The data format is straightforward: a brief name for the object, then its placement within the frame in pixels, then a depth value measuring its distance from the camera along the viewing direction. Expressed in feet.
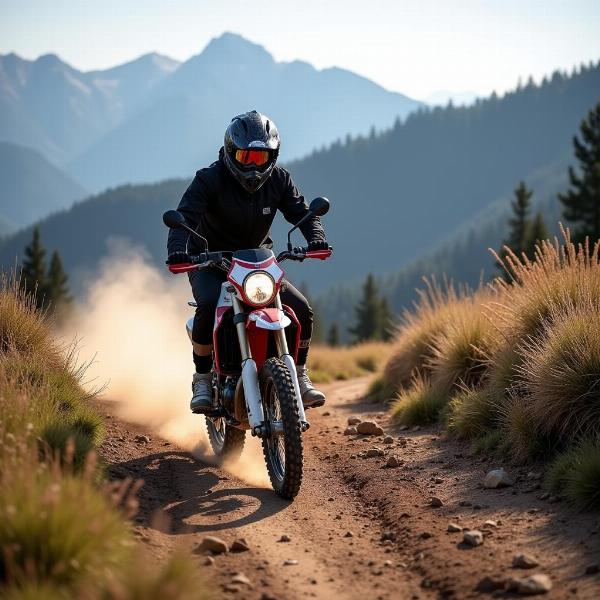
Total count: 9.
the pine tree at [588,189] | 135.95
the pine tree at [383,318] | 259.21
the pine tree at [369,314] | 263.08
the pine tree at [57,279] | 217.56
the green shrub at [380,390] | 40.91
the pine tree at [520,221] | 177.27
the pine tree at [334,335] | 285.10
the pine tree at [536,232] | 163.39
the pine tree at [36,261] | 201.57
